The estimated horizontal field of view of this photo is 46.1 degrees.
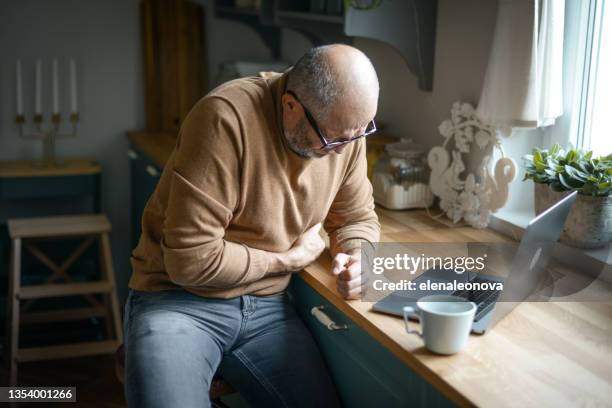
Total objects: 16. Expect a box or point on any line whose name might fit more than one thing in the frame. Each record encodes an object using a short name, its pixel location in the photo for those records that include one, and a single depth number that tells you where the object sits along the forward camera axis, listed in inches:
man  58.6
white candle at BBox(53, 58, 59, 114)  127.5
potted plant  61.6
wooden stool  107.4
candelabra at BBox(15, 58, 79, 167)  127.2
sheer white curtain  68.1
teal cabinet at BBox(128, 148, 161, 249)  114.7
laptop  51.2
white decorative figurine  74.7
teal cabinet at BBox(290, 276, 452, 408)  50.6
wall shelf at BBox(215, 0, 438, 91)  83.0
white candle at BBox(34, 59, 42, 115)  126.9
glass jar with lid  83.9
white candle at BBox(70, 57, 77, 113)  128.6
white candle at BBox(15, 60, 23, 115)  126.7
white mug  47.1
